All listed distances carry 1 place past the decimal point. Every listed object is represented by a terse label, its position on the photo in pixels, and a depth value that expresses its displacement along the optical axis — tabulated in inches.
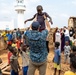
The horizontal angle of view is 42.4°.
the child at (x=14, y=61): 108.5
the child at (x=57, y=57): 135.1
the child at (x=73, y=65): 62.7
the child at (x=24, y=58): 113.4
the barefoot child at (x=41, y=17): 92.8
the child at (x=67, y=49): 163.5
